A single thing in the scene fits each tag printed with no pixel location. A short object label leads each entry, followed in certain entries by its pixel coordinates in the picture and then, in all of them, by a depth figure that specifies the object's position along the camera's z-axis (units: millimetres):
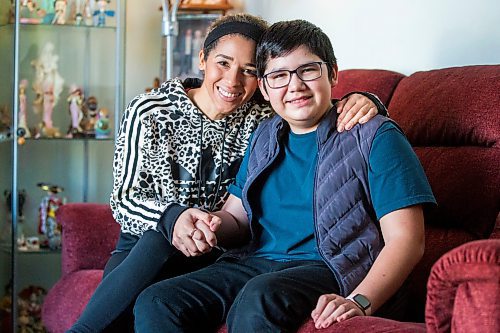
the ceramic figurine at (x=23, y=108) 3529
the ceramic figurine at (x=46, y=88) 3584
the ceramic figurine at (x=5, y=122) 3229
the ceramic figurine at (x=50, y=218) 3520
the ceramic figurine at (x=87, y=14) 3639
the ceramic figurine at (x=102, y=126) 3600
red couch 2047
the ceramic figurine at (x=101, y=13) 3631
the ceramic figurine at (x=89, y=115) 3623
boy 1718
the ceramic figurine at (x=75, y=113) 3607
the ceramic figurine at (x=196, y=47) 3625
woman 2158
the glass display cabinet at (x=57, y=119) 3543
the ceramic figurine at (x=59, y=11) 3561
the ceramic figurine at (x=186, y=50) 3629
